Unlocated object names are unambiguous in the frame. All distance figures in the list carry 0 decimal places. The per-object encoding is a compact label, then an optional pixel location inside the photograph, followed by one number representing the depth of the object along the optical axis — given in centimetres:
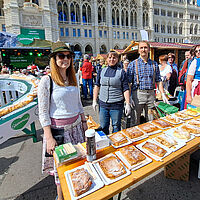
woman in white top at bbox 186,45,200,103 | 270
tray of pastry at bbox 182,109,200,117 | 224
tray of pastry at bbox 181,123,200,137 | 170
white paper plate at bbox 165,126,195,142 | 158
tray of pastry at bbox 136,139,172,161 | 133
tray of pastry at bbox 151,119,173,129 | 189
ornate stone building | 2791
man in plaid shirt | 280
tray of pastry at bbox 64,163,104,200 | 99
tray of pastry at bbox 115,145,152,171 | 124
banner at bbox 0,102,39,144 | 199
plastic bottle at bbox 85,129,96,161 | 121
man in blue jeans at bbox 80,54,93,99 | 688
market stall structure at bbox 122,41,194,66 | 871
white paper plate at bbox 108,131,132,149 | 152
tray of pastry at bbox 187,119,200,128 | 187
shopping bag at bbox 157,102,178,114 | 243
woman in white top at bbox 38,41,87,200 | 150
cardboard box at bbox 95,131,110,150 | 144
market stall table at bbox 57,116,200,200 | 99
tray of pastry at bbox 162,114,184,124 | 202
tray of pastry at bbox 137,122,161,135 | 179
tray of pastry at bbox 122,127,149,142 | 165
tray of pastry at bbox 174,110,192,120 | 213
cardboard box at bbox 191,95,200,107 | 247
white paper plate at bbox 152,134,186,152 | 143
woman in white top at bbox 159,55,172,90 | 450
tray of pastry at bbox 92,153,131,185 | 111
